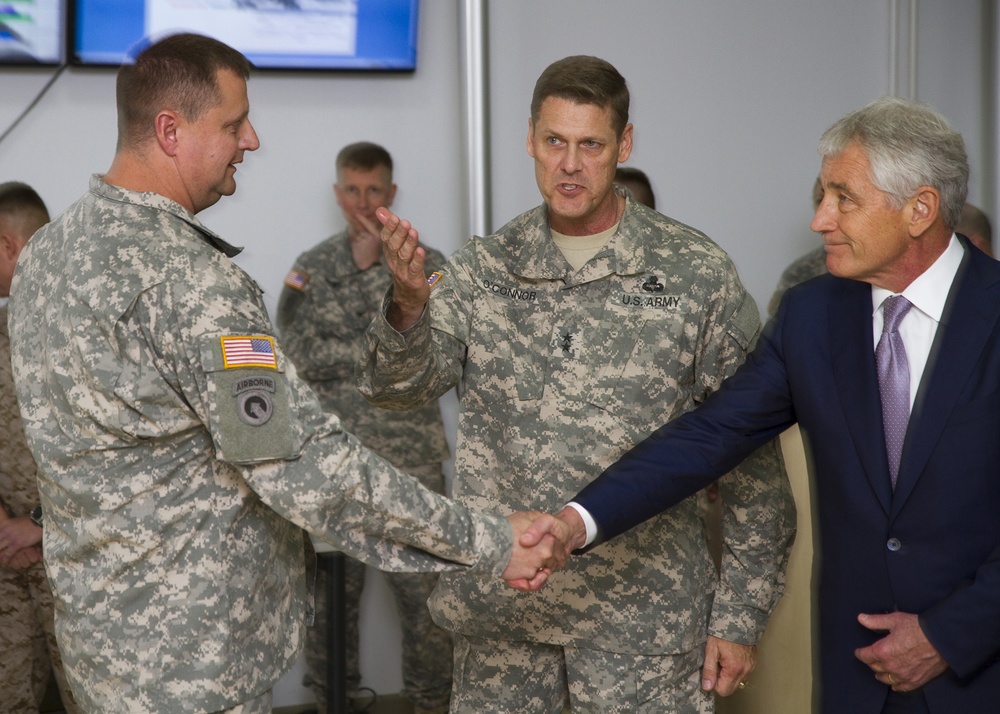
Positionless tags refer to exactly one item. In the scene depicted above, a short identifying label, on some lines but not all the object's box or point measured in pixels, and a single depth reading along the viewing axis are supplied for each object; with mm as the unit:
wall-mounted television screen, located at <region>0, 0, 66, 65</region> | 3814
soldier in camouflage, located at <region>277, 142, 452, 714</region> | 3980
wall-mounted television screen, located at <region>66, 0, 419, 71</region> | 3863
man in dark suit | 1805
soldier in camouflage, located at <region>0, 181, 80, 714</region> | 3203
